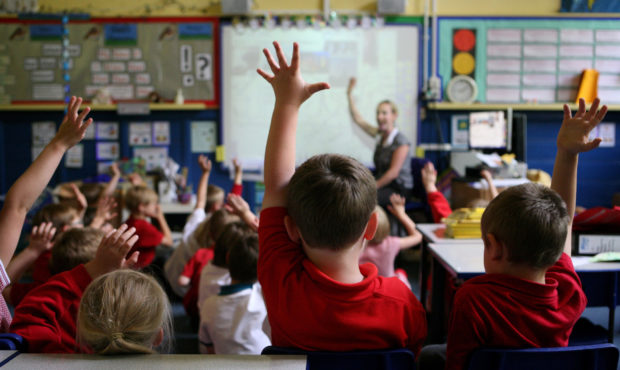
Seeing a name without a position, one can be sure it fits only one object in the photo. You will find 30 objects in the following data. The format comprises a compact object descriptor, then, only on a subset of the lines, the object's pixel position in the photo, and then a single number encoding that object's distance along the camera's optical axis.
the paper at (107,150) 5.21
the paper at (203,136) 5.18
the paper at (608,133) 5.15
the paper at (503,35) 5.00
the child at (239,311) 1.82
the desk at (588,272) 1.77
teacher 4.48
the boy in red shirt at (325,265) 0.98
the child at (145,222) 2.77
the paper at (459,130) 5.10
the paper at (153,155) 5.21
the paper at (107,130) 5.18
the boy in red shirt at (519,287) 1.07
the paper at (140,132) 5.19
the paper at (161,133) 5.19
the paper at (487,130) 4.03
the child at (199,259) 2.57
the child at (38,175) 1.25
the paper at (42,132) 5.19
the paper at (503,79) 5.07
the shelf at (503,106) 4.91
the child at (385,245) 2.54
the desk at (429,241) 2.22
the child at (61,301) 1.08
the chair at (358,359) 0.94
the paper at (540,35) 5.02
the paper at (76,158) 5.22
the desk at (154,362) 0.87
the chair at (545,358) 0.98
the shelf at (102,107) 4.99
